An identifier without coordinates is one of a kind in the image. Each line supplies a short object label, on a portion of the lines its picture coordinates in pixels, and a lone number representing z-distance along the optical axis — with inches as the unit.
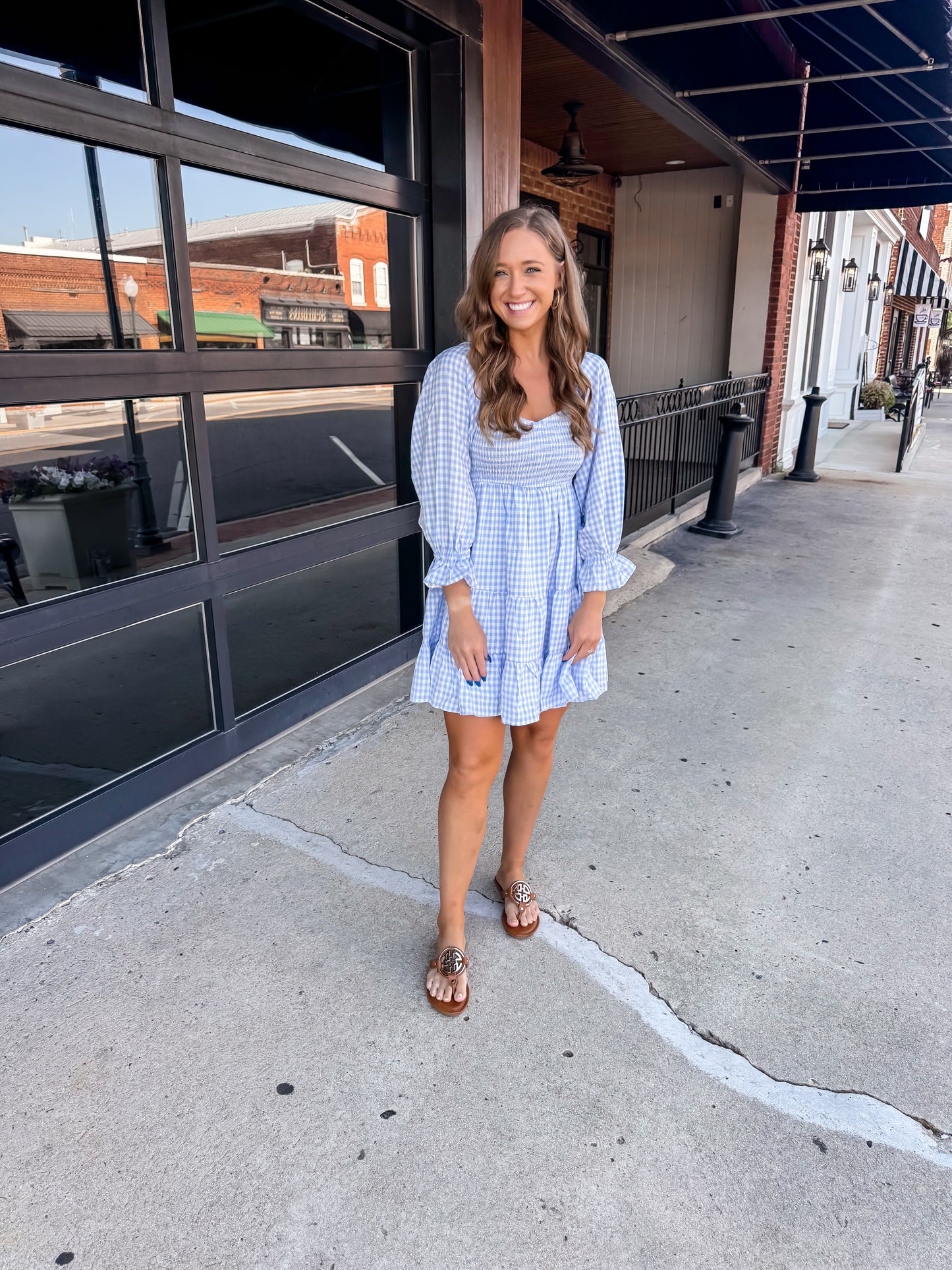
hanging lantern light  289.3
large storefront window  100.9
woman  72.9
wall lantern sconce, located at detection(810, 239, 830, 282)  401.4
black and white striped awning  842.8
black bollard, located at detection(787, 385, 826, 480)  383.6
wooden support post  142.6
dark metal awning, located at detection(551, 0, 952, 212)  177.8
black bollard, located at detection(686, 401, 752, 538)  277.6
